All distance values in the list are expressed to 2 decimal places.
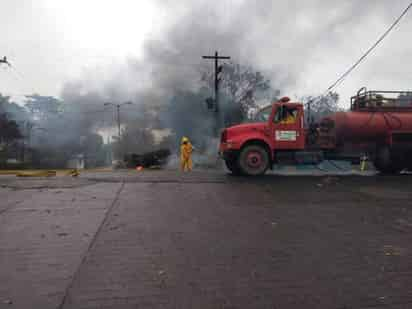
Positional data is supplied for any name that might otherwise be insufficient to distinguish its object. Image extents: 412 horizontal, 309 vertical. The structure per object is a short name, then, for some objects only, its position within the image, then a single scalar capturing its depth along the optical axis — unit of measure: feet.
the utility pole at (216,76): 74.34
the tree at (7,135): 93.76
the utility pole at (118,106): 106.08
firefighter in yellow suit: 49.88
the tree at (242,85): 118.52
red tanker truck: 34.88
